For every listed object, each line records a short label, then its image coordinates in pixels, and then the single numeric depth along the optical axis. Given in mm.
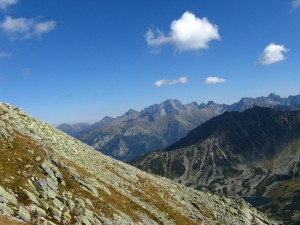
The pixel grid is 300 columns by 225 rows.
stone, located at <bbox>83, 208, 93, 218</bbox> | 39315
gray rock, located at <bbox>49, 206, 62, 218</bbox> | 35037
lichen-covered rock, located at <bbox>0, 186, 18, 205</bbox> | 32424
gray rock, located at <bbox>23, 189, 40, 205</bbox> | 34916
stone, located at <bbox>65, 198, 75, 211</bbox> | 38828
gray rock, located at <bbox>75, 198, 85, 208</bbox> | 40444
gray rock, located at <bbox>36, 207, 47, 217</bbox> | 33137
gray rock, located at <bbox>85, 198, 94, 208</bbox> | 42193
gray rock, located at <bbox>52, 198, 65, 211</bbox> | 37342
